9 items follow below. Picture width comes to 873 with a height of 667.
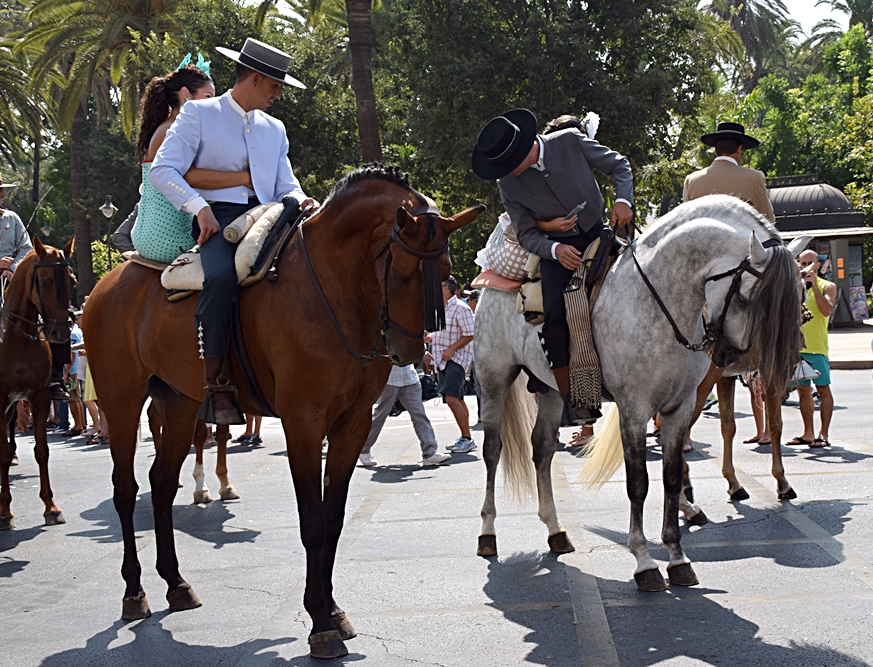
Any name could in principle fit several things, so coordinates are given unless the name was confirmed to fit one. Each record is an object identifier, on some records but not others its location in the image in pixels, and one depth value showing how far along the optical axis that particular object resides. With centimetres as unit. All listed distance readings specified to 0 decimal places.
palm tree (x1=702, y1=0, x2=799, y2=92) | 6350
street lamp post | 3127
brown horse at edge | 929
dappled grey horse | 524
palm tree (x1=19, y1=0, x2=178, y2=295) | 2884
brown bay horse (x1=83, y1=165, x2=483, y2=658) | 461
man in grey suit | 629
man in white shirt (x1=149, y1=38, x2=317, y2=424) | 518
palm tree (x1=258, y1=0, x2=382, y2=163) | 2119
